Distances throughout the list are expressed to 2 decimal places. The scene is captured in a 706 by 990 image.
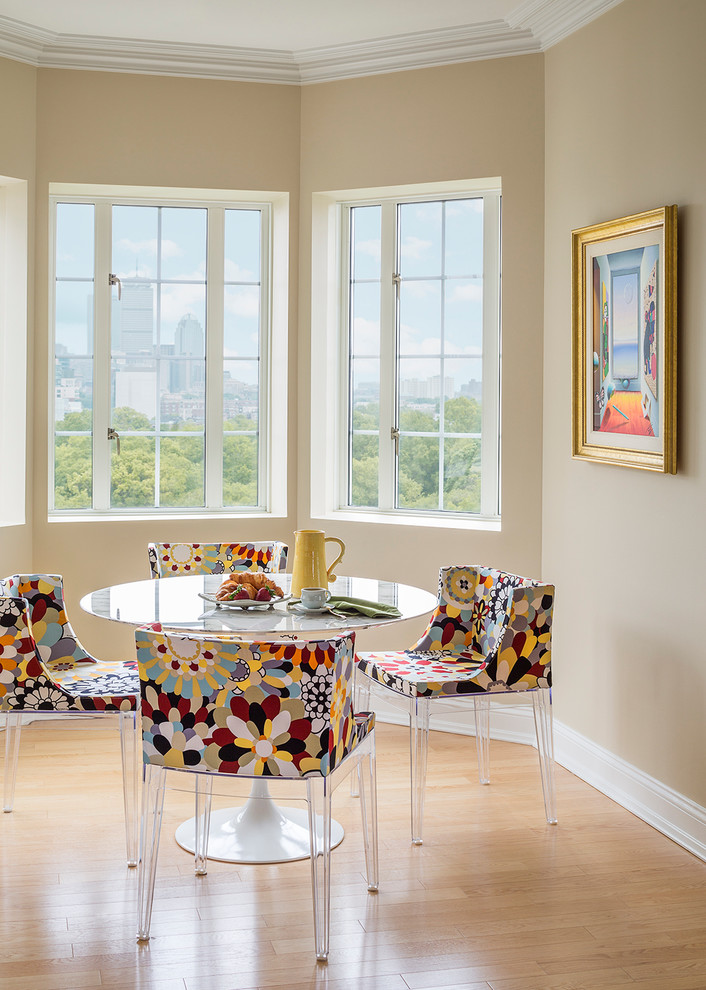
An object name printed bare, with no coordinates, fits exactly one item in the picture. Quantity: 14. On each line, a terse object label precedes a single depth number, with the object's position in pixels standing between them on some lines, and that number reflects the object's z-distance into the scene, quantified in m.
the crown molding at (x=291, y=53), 4.08
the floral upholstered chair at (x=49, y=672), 3.03
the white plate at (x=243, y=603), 2.95
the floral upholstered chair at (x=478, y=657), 3.30
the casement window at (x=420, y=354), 4.45
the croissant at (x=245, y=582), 3.01
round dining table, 2.77
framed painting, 3.21
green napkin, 2.98
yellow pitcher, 3.09
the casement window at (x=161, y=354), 4.56
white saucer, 2.96
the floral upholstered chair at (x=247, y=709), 2.40
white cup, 2.97
